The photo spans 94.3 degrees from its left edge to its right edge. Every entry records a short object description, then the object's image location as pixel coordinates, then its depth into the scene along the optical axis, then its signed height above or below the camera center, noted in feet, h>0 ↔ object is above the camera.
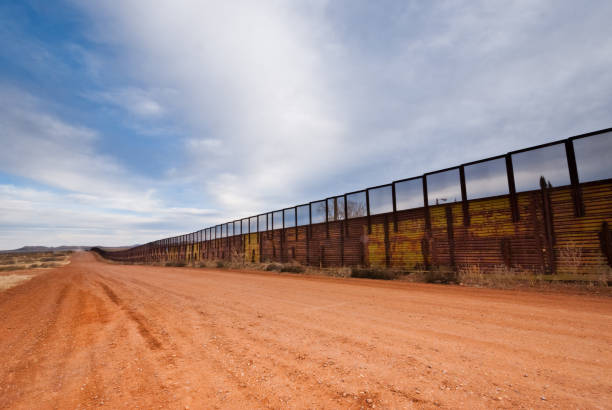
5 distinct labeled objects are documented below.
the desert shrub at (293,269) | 57.07 -5.05
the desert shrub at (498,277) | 29.32 -4.29
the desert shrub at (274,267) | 62.95 -5.06
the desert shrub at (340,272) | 47.06 -5.11
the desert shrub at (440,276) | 32.96 -4.39
